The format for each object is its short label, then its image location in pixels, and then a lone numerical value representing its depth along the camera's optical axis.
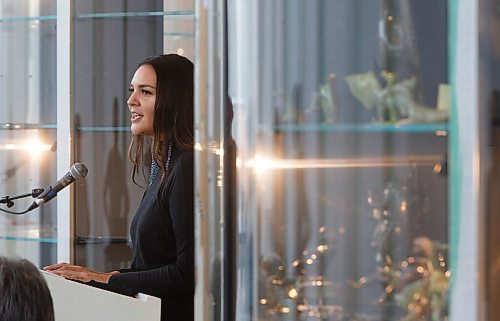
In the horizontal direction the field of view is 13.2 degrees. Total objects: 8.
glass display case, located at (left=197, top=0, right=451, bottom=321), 4.77
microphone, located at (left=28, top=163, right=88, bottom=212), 6.25
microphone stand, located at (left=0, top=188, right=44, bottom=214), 6.53
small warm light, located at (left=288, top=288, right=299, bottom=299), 4.87
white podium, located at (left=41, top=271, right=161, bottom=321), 5.48
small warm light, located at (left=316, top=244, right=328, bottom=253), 4.84
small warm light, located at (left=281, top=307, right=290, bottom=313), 4.88
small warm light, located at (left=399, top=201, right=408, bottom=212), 4.78
